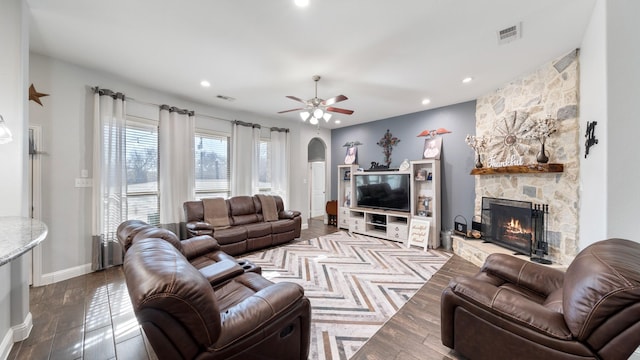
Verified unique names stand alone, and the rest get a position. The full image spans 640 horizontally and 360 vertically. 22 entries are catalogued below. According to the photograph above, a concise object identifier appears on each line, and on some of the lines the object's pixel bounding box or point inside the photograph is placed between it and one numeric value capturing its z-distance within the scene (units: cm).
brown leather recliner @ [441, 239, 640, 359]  101
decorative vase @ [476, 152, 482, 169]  376
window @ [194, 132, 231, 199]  445
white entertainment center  435
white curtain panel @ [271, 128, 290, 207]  544
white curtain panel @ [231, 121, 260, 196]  480
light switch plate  303
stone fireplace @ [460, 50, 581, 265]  272
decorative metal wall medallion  325
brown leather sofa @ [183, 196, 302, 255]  371
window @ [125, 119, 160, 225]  356
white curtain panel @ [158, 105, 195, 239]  384
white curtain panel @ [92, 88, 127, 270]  311
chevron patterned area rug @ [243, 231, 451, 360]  196
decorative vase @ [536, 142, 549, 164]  287
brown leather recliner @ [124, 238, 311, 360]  94
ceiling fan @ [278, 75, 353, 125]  317
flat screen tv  472
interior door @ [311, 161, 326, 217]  740
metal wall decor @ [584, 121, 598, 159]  217
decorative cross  530
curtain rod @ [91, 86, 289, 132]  311
